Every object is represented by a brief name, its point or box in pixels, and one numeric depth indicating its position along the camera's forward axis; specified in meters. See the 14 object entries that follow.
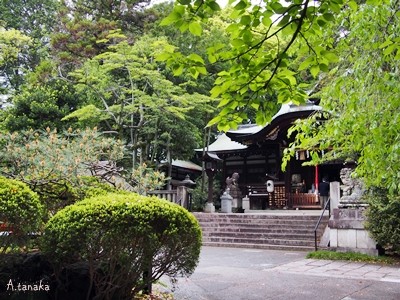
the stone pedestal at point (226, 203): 19.10
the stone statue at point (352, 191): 10.82
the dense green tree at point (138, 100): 17.74
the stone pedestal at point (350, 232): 10.38
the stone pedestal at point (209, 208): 19.72
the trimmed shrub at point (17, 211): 3.64
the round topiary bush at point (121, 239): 3.82
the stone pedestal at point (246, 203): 21.88
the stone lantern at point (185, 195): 17.30
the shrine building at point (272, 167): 20.55
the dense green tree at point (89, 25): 21.50
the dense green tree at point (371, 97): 4.52
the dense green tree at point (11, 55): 23.52
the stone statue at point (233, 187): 21.11
